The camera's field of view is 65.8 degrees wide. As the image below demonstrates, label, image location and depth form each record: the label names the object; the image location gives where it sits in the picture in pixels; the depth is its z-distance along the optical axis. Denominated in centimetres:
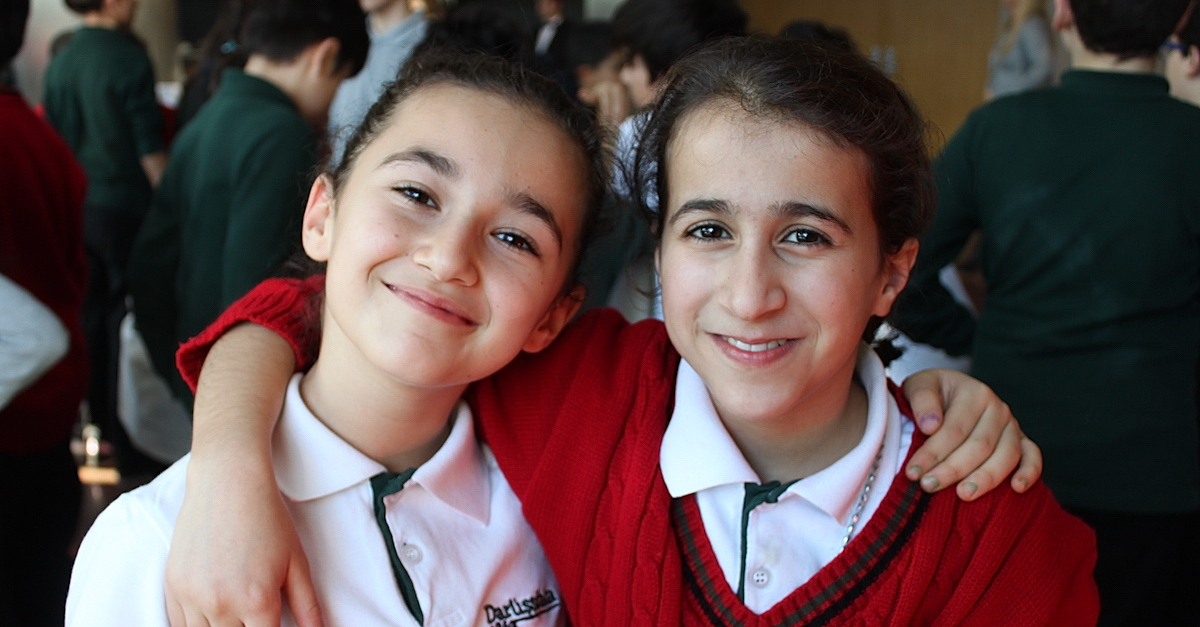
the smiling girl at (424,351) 101
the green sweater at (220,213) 181
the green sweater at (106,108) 308
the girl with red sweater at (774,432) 99
